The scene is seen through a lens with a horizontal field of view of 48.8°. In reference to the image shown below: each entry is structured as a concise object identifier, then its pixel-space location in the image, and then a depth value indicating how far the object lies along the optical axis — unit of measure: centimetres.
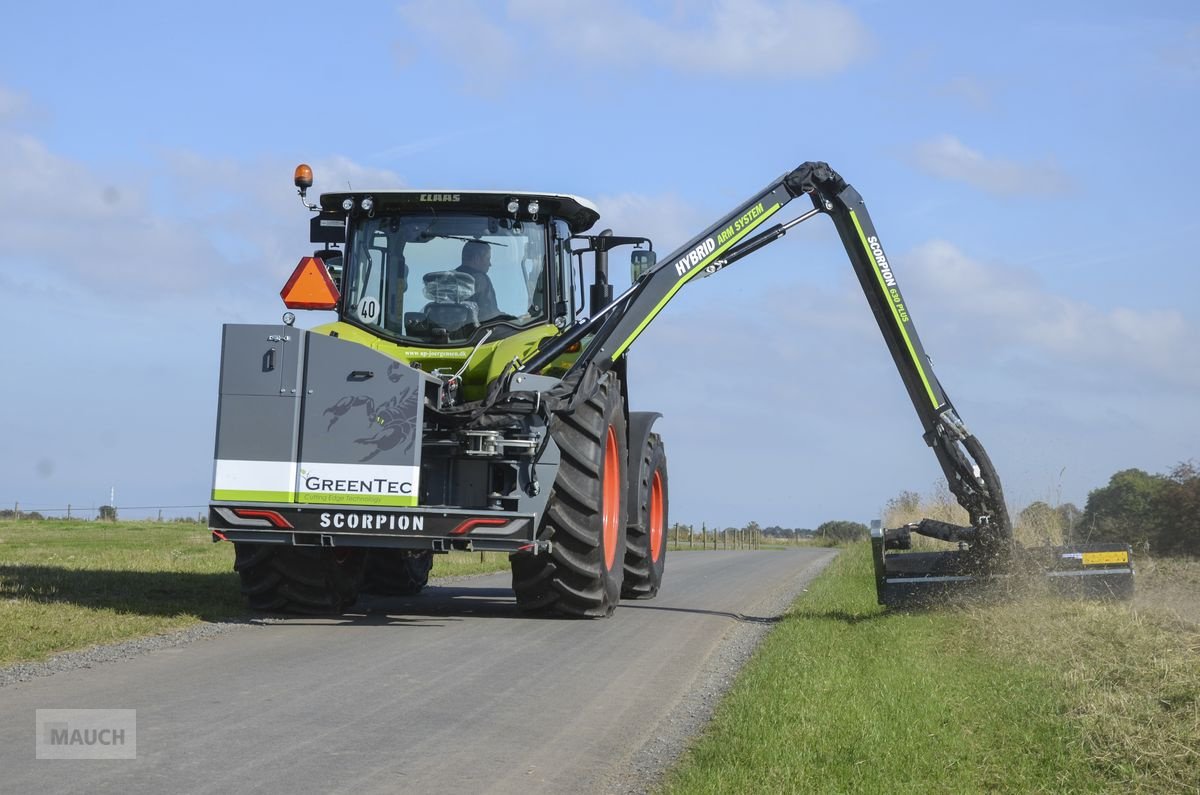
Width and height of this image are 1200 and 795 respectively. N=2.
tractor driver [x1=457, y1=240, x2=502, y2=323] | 1270
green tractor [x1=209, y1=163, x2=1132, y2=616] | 1108
